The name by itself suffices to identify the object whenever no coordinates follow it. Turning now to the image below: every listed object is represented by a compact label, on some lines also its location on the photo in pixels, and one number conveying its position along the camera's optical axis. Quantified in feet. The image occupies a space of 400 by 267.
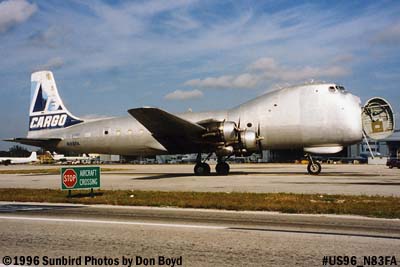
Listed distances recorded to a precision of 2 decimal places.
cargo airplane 86.53
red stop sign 53.98
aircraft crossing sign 54.08
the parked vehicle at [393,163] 157.28
